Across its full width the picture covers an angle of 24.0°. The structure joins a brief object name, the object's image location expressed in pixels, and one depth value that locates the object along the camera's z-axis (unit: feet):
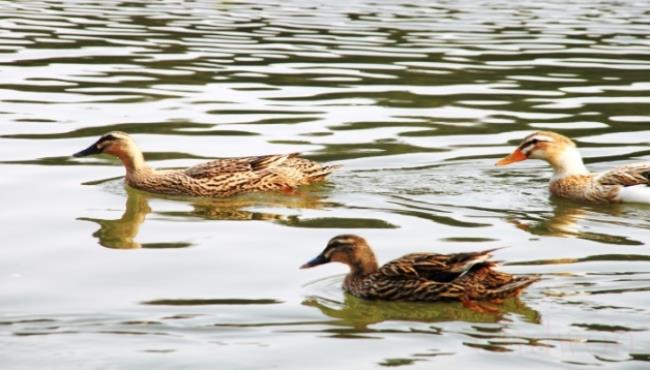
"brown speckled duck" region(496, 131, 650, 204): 47.44
